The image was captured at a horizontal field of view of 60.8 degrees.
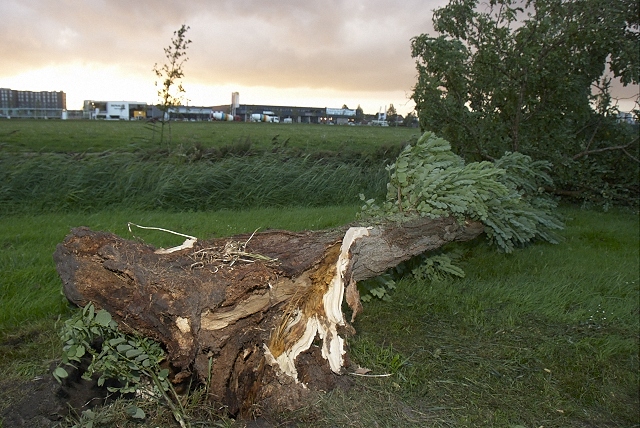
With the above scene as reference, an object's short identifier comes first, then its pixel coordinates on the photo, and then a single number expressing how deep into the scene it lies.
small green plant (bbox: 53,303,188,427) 3.31
